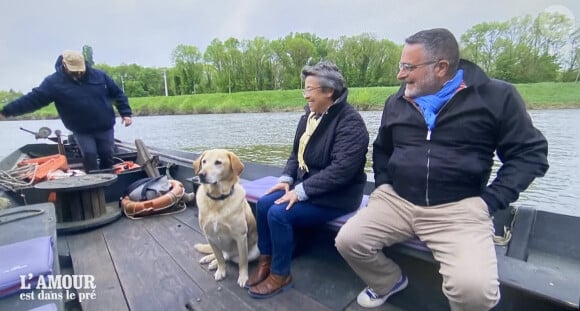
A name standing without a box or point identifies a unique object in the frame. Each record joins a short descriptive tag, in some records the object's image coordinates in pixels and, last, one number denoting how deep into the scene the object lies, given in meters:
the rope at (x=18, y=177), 2.95
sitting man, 1.31
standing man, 3.14
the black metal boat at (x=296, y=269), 1.35
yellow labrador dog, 1.85
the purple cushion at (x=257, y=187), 2.29
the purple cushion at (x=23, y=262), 1.20
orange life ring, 3.03
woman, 1.77
